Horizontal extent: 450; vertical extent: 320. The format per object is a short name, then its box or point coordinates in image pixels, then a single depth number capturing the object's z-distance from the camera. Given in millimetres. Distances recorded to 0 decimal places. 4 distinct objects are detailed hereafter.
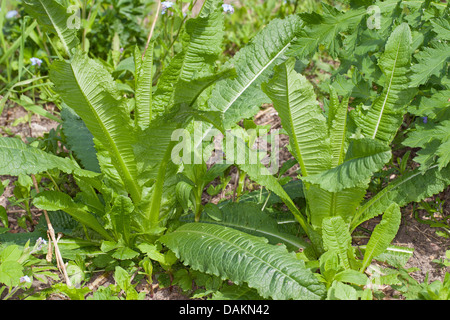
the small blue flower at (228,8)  1791
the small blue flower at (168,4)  1704
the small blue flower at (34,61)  1816
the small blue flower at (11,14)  1955
